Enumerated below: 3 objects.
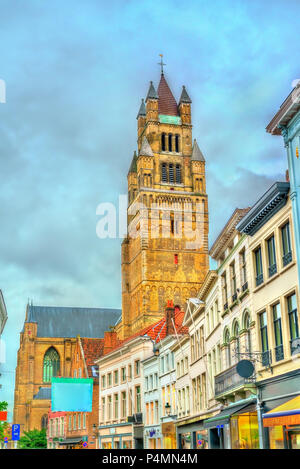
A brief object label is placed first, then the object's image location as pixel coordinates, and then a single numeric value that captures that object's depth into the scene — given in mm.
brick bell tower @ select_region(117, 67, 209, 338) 91625
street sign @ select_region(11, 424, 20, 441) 36406
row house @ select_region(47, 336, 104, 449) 62969
